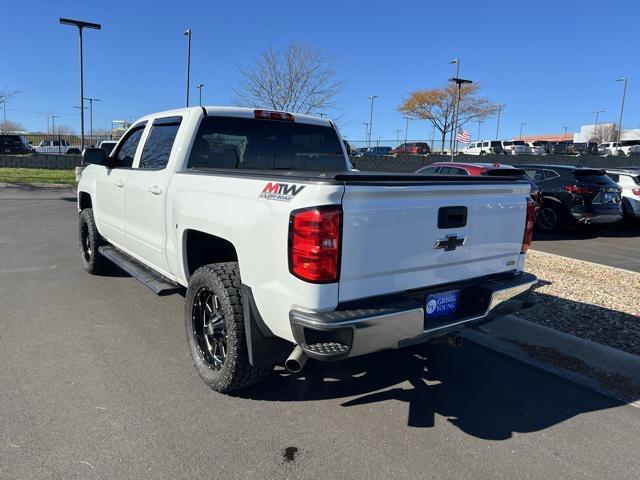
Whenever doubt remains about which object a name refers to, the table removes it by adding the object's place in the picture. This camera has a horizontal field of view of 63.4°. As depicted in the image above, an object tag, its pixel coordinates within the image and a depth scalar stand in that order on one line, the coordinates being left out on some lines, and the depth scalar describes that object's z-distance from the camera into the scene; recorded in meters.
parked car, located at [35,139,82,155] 38.51
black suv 11.45
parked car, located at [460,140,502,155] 46.04
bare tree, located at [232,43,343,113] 23.02
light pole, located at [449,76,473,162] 26.69
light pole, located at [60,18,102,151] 20.36
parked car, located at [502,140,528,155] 46.33
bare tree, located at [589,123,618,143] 79.76
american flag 37.04
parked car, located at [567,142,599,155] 47.44
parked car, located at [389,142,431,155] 43.00
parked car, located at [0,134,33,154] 30.89
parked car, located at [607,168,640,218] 12.84
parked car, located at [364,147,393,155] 43.95
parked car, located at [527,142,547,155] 45.16
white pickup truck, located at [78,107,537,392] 2.73
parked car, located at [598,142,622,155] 50.71
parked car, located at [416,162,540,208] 10.11
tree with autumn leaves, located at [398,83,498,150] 52.06
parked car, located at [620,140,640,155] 51.90
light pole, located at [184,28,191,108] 25.84
